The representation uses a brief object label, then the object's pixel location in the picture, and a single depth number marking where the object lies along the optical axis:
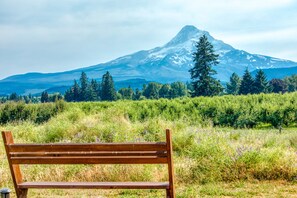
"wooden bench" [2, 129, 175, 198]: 4.35
